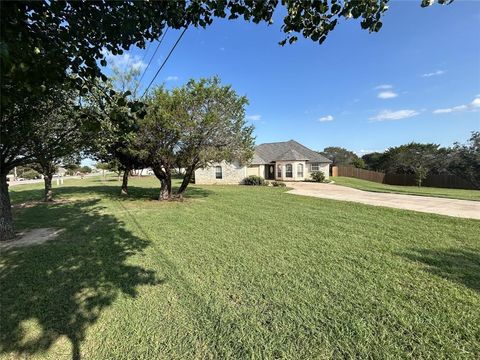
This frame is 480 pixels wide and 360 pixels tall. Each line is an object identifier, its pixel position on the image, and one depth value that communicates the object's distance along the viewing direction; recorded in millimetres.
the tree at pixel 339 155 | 58125
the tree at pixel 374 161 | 46100
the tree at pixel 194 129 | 10719
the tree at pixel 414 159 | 29111
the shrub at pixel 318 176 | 27859
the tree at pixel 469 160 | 19891
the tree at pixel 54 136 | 6586
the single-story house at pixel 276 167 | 26562
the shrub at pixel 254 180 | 24864
